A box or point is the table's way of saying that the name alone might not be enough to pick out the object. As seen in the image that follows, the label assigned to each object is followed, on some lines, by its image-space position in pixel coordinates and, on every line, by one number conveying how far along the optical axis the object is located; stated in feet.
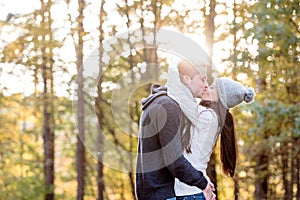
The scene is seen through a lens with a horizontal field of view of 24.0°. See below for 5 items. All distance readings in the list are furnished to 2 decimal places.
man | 10.91
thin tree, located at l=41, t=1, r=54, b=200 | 48.03
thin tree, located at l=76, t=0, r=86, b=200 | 43.32
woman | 11.60
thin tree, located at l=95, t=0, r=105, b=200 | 45.13
